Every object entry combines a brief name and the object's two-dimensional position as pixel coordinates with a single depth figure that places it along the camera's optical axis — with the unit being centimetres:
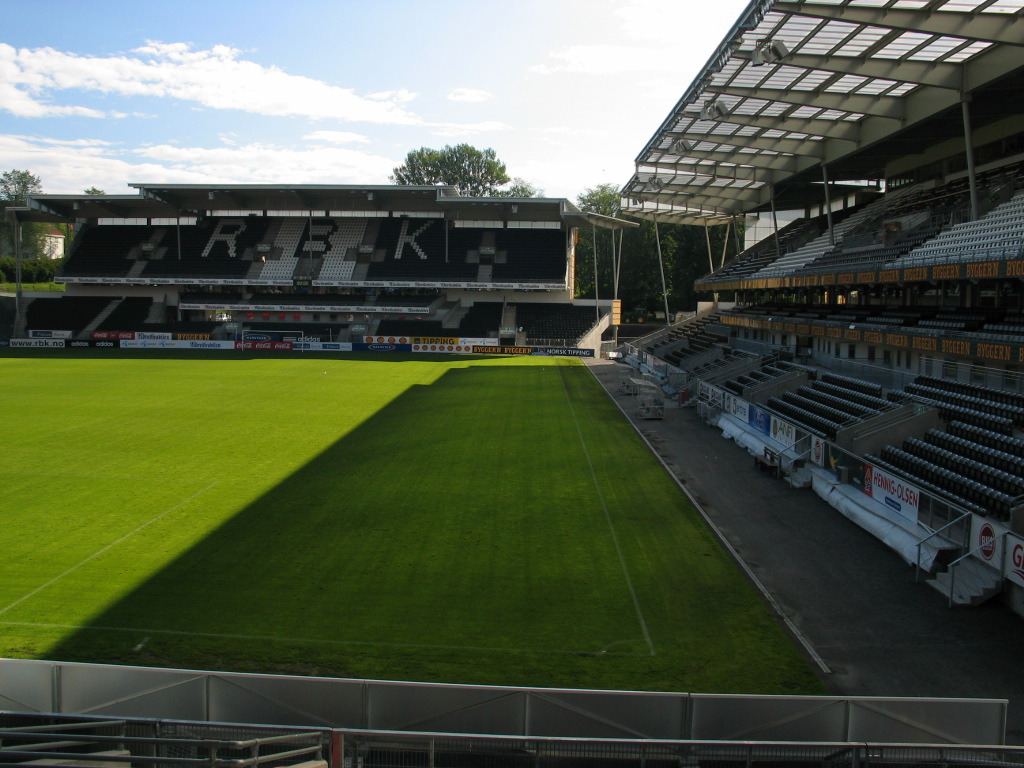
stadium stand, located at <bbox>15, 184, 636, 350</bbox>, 6206
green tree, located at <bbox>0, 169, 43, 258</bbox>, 10031
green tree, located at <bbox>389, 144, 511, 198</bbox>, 10931
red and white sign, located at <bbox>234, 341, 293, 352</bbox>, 5794
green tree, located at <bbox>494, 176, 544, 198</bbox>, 11465
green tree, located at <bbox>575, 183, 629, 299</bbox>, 8400
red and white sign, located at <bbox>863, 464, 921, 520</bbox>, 1400
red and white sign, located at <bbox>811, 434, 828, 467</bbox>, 1855
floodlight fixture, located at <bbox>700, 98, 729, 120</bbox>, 2698
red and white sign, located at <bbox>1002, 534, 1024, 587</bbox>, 1078
